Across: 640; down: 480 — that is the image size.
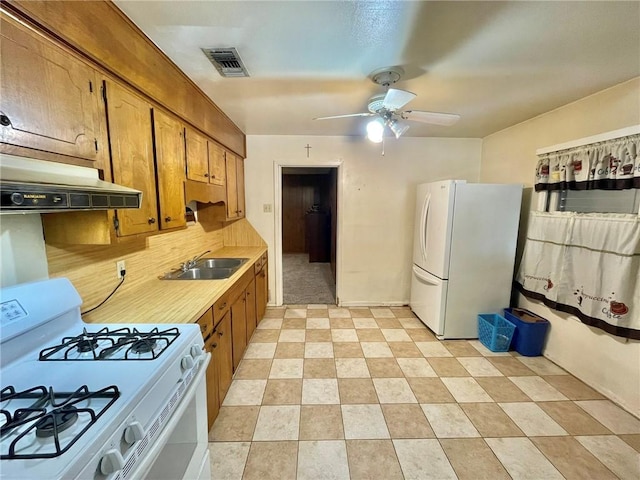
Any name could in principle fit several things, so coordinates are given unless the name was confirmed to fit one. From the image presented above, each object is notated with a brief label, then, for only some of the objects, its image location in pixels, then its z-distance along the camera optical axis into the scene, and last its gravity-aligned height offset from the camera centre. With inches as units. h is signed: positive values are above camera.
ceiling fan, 68.5 +27.8
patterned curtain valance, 76.6 +14.3
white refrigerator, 109.1 -17.7
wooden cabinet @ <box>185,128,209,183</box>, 81.2 +15.0
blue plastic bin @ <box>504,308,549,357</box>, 102.2 -47.9
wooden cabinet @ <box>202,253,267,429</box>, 66.7 -39.7
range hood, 28.7 +1.5
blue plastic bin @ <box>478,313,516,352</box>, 105.9 -49.4
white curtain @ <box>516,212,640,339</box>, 75.2 -18.3
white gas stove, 25.1 -23.0
